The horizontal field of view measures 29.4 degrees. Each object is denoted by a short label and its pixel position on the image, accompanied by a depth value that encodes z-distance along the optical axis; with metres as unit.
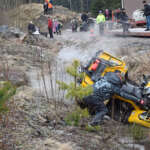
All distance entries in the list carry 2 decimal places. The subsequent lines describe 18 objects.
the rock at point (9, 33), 21.91
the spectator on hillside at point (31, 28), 24.13
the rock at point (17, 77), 9.41
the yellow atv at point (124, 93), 7.27
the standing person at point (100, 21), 19.22
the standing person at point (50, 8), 34.80
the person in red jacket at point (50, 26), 23.53
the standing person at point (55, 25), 27.90
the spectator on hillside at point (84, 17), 27.36
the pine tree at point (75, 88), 5.89
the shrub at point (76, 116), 6.25
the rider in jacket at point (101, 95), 7.00
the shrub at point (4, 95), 4.30
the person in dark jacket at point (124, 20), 18.79
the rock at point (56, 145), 4.99
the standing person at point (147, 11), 14.61
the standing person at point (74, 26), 27.92
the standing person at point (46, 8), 35.00
